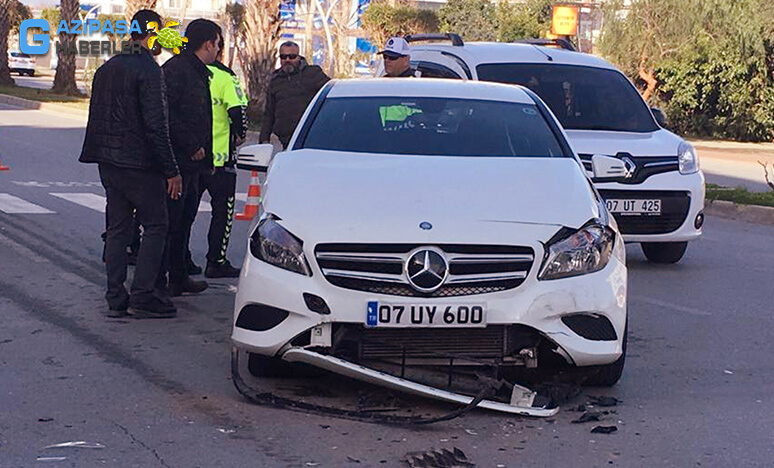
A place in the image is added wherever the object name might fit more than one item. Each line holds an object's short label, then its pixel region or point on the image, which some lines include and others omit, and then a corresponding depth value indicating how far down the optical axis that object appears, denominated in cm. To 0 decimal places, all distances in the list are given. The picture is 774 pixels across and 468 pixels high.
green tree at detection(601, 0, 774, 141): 3291
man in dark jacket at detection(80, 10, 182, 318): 785
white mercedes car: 581
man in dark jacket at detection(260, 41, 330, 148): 1166
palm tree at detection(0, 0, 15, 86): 4547
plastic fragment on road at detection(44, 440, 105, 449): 536
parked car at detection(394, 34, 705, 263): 1090
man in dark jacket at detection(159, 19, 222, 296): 874
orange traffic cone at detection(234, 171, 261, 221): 1384
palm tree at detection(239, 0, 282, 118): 3147
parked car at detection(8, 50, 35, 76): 7125
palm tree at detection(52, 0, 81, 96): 4234
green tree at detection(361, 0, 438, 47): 5088
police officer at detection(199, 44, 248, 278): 938
